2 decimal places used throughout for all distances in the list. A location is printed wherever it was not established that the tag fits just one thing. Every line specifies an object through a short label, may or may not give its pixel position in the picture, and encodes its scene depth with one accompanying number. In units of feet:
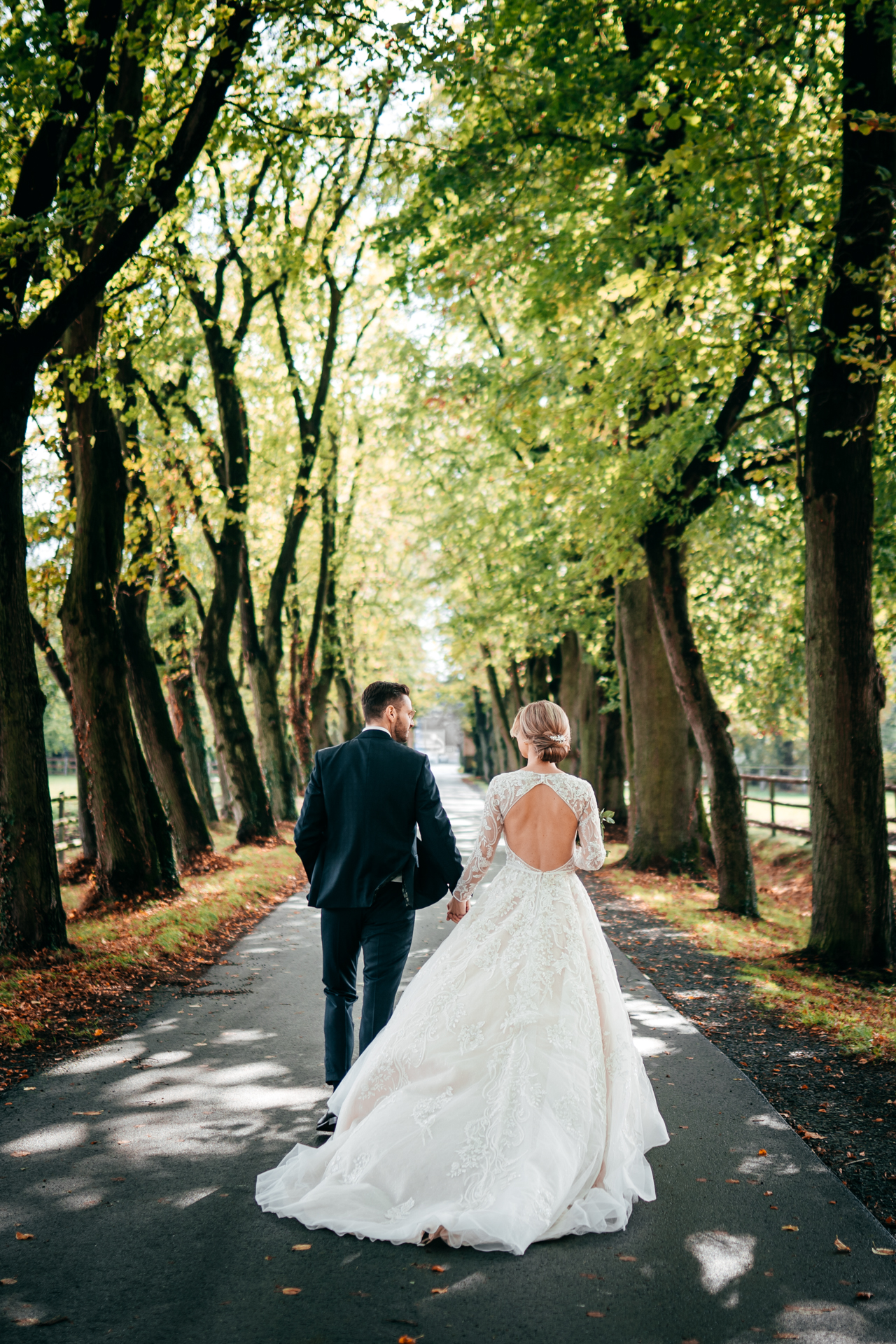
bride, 12.64
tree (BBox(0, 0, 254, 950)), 24.36
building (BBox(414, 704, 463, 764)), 458.50
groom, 16.20
